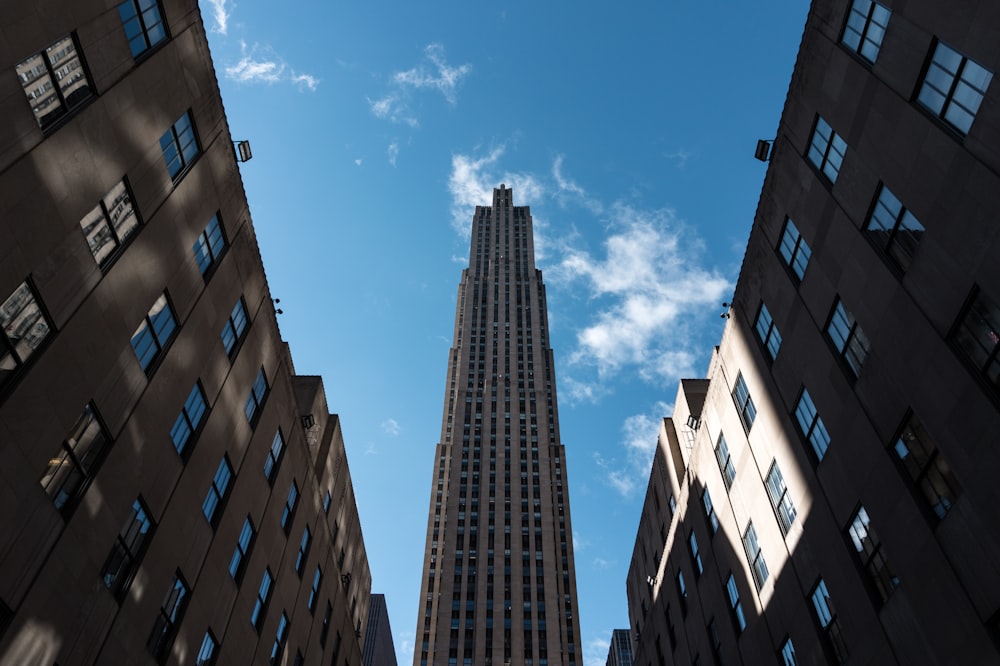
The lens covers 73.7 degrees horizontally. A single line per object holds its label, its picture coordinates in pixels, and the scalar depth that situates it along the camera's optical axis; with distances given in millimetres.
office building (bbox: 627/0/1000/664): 17078
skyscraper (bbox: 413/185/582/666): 90312
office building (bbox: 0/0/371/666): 15797
